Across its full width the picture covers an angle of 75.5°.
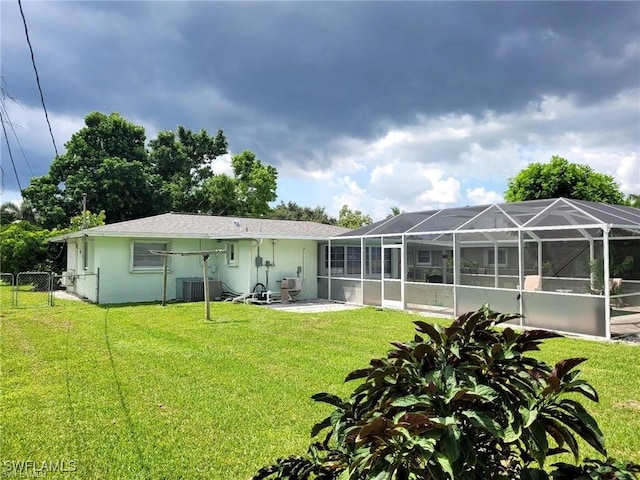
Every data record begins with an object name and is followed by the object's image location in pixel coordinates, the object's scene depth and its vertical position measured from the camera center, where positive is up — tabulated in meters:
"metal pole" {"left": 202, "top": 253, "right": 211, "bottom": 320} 11.54 -1.09
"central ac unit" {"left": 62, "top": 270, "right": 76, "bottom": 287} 19.24 -1.10
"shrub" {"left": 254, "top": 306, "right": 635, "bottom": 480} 1.39 -0.57
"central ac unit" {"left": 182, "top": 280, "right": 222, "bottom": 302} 16.28 -1.41
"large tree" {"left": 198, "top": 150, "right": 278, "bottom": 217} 35.59 +5.77
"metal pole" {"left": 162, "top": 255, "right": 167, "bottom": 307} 13.96 -0.93
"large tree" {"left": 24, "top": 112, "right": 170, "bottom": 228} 29.77 +5.68
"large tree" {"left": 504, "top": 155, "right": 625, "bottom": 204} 22.38 +4.00
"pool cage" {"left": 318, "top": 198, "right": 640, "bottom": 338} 10.15 -0.30
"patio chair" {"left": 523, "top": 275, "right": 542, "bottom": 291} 13.90 -0.93
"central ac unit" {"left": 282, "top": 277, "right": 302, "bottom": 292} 16.37 -1.10
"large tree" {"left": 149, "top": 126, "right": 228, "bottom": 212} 36.06 +8.68
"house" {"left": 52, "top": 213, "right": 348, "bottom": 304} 15.48 -0.23
